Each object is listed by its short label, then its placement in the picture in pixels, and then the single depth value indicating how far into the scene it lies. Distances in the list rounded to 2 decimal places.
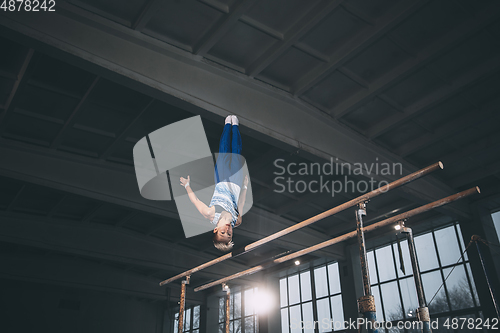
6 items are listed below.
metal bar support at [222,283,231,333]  7.88
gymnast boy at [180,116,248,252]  5.51
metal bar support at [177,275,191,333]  7.57
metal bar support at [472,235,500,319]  6.03
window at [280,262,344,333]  11.77
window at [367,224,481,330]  9.23
